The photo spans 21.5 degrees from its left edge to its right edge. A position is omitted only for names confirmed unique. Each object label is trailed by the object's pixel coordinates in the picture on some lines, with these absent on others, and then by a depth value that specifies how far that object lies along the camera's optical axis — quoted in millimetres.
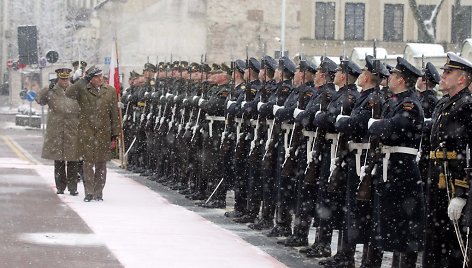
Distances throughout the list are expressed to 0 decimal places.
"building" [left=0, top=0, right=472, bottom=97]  59156
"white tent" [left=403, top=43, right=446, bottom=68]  29942
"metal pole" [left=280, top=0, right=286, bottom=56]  59625
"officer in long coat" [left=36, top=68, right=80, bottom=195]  17766
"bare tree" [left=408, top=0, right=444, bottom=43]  54750
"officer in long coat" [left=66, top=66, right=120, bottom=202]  17188
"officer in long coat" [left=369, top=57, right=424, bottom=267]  10633
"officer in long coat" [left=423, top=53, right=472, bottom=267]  9148
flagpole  23888
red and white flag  24345
